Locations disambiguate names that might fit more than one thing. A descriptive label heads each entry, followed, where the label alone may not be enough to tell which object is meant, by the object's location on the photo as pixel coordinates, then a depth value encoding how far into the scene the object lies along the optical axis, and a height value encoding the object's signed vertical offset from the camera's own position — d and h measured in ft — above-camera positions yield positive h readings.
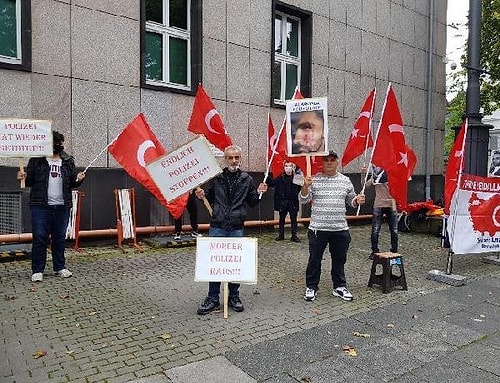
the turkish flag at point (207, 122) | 25.49 +2.70
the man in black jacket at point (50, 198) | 20.36 -1.37
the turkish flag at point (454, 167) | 22.95 +0.26
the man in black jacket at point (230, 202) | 17.07 -1.22
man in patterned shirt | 18.25 -1.82
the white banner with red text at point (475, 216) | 23.12 -2.30
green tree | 55.98 +14.95
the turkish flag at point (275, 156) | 29.85 +1.06
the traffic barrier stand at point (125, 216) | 28.50 -3.02
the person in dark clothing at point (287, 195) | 32.68 -1.78
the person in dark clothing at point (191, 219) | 30.53 -3.40
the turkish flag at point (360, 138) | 25.23 +1.88
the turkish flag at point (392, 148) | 20.84 +1.08
